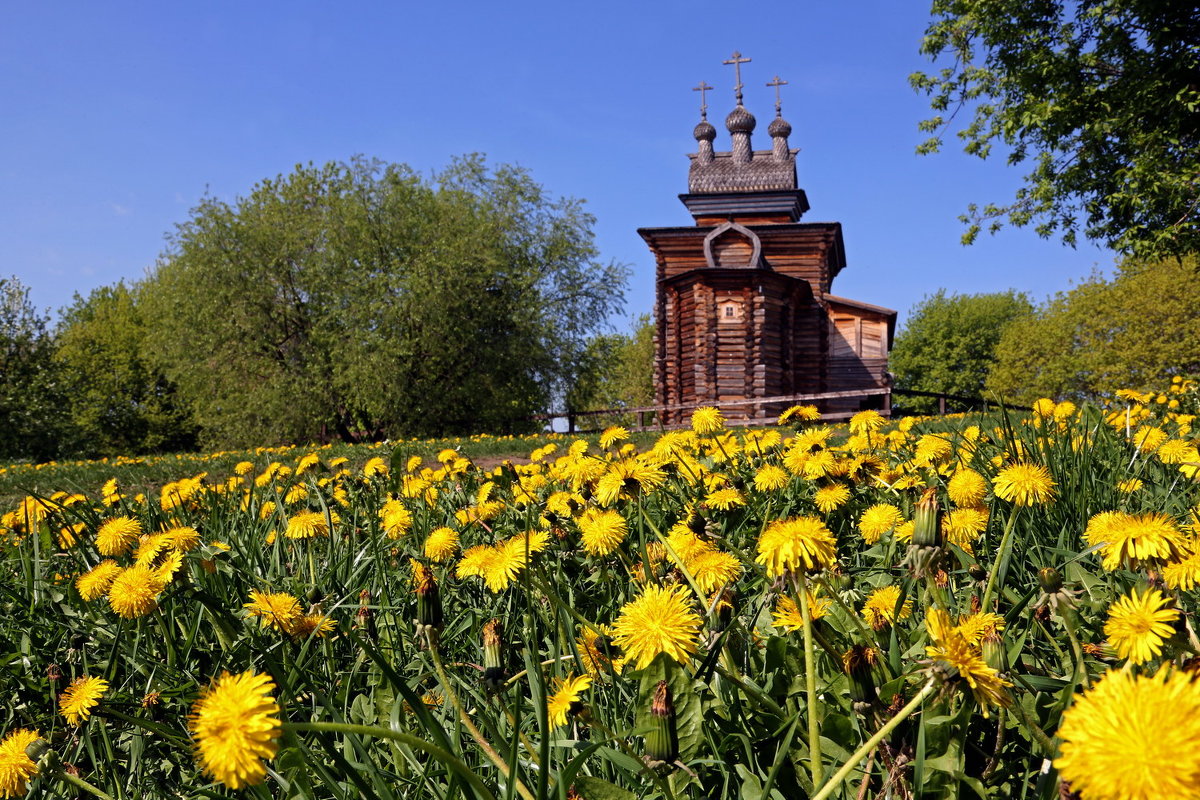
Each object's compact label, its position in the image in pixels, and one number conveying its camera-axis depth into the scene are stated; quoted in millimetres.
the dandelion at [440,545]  2188
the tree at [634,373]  49656
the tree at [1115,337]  33094
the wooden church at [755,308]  23812
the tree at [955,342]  55875
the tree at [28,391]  24953
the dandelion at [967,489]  1898
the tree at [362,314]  23156
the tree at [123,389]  40312
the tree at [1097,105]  13180
